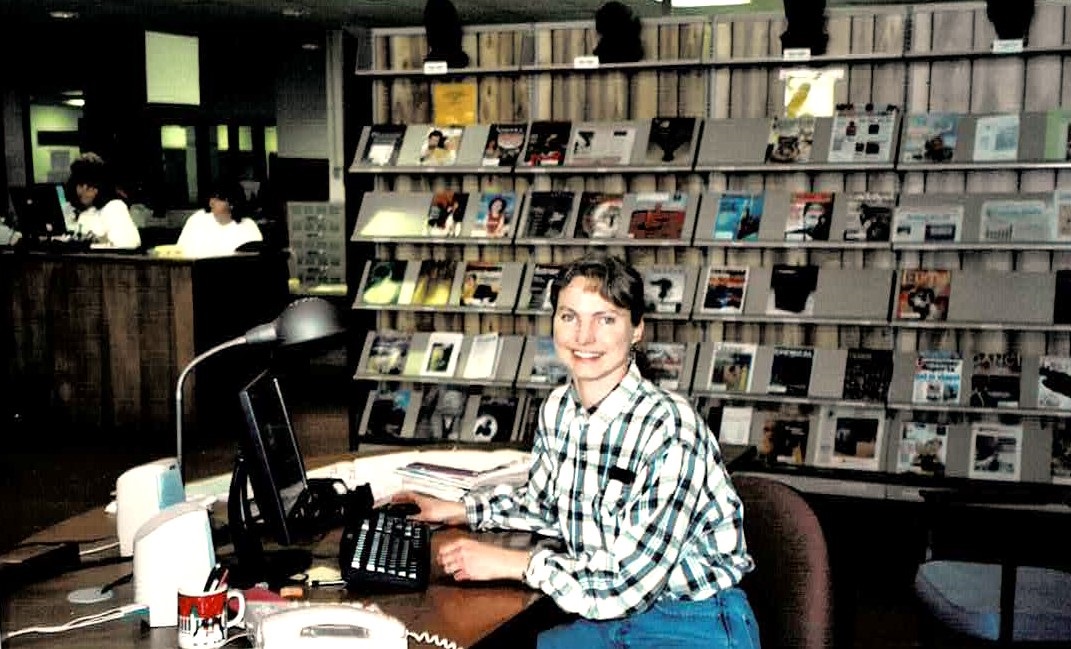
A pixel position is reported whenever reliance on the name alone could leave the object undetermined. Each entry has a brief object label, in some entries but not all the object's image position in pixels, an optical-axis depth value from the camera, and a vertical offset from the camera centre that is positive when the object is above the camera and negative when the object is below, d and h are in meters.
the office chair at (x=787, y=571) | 2.06 -0.70
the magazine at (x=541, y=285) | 5.75 -0.49
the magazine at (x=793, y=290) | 5.39 -0.47
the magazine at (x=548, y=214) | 5.74 -0.13
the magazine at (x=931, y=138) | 5.13 +0.22
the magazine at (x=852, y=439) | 5.29 -1.14
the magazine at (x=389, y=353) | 6.05 -0.87
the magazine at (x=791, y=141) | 5.34 +0.22
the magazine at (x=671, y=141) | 5.50 +0.22
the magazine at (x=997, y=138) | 5.04 +0.22
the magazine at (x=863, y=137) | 5.20 +0.23
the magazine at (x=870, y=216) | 5.25 -0.12
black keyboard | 2.10 -0.68
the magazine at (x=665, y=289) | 5.54 -0.48
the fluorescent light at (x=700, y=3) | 5.48 +0.88
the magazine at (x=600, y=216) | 5.65 -0.14
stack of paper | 2.84 -0.73
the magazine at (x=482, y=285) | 5.86 -0.49
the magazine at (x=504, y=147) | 5.77 +0.20
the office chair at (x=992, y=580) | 2.77 -1.04
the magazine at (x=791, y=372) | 5.39 -0.85
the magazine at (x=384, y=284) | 6.05 -0.51
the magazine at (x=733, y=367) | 5.49 -0.85
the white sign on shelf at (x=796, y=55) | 5.28 +0.60
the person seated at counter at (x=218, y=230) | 8.61 -0.33
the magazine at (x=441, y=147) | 5.88 +0.20
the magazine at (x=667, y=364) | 5.59 -0.84
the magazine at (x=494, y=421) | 5.90 -1.18
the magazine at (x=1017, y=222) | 5.01 -0.14
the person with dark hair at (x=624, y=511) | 2.13 -0.61
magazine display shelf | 5.15 +0.12
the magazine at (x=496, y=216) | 5.81 -0.14
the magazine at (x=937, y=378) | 5.17 -0.84
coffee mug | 1.77 -0.66
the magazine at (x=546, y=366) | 5.71 -0.88
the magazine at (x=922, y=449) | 5.18 -1.16
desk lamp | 2.24 -0.27
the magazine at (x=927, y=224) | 5.12 -0.15
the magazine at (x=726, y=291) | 5.48 -0.49
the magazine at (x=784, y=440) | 5.44 -1.17
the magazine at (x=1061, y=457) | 5.02 -1.15
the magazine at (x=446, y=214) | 5.90 -0.14
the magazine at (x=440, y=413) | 6.02 -1.17
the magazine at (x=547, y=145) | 5.71 +0.21
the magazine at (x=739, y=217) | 5.41 -0.14
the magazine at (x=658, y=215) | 5.53 -0.13
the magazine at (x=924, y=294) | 5.20 -0.47
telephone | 1.61 -0.62
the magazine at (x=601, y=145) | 5.59 +0.20
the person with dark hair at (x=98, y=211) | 8.30 -0.18
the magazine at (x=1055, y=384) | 5.04 -0.84
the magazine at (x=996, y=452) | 5.08 -1.15
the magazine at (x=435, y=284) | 5.95 -0.50
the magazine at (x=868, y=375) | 5.27 -0.85
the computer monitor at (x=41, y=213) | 8.33 -0.20
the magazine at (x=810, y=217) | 5.32 -0.13
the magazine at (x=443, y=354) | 5.94 -0.85
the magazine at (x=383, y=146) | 5.99 +0.21
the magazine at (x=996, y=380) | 5.11 -0.84
